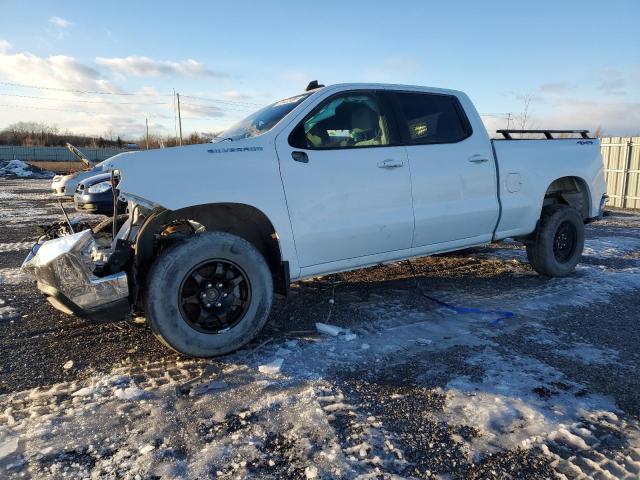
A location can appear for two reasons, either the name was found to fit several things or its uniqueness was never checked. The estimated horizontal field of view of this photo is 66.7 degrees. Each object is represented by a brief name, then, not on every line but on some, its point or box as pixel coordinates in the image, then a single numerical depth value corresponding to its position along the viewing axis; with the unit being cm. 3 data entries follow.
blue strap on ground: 434
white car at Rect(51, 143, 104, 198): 1172
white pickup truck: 328
